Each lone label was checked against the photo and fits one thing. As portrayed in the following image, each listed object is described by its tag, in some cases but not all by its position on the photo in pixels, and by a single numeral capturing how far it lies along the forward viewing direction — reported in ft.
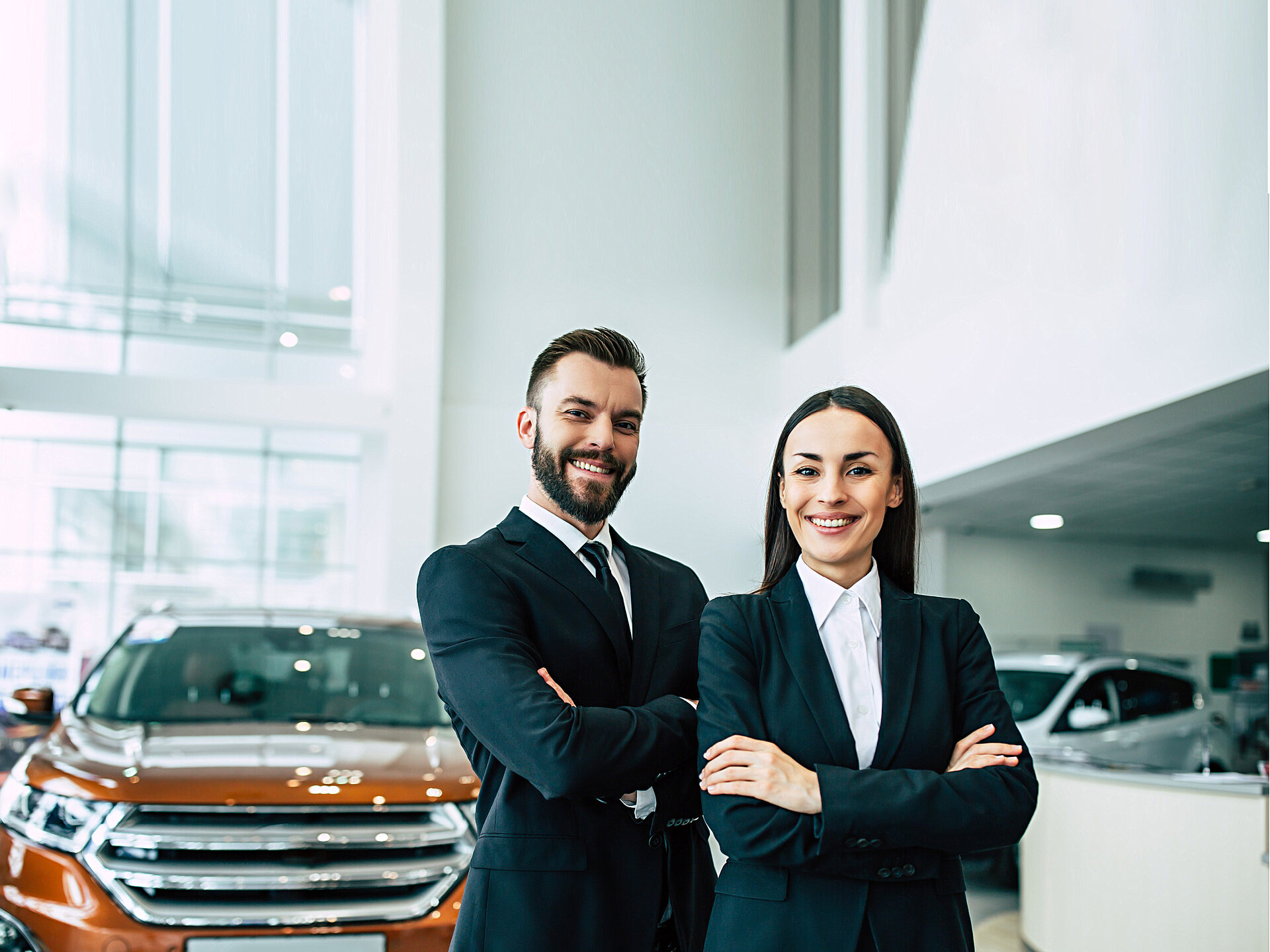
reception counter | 12.82
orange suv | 8.03
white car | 22.26
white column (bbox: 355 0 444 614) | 26.63
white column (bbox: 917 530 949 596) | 32.09
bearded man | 5.06
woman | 4.74
